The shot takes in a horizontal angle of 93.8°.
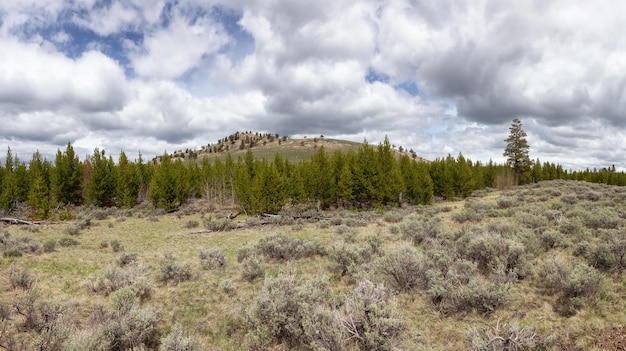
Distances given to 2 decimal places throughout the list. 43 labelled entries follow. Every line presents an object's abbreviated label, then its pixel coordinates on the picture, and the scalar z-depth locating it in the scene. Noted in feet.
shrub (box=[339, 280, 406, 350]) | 18.44
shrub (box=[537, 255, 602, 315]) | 22.18
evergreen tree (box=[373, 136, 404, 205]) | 131.03
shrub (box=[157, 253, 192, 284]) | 35.22
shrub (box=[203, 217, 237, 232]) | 81.02
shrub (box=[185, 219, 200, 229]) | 93.07
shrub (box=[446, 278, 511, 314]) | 23.07
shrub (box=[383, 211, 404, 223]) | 79.76
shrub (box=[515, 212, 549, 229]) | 43.88
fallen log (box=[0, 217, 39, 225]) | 86.84
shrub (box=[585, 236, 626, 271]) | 26.48
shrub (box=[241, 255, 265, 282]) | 34.55
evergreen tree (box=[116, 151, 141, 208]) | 154.71
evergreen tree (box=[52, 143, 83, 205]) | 149.38
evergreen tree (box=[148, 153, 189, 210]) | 146.41
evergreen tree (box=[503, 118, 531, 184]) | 202.49
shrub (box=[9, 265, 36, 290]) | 31.24
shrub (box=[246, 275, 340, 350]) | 19.62
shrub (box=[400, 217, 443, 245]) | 47.06
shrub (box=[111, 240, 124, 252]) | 55.57
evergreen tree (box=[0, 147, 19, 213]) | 122.21
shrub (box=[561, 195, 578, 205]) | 72.06
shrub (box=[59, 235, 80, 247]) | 57.85
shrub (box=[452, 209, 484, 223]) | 63.59
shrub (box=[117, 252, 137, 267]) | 43.98
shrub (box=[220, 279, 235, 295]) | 30.92
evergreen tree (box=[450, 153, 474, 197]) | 173.78
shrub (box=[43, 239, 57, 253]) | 50.26
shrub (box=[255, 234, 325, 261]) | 43.29
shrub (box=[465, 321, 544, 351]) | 17.80
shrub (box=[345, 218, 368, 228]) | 76.80
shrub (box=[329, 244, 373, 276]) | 34.12
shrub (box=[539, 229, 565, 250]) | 34.76
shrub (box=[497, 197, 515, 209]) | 76.34
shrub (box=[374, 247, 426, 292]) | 28.86
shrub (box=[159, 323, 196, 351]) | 18.45
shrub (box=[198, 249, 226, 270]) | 40.29
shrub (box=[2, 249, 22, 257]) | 44.73
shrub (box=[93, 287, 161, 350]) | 20.33
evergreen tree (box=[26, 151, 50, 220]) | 114.62
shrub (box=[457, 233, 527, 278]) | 28.30
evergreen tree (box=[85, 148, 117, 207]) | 150.41
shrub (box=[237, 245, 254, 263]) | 43.84
